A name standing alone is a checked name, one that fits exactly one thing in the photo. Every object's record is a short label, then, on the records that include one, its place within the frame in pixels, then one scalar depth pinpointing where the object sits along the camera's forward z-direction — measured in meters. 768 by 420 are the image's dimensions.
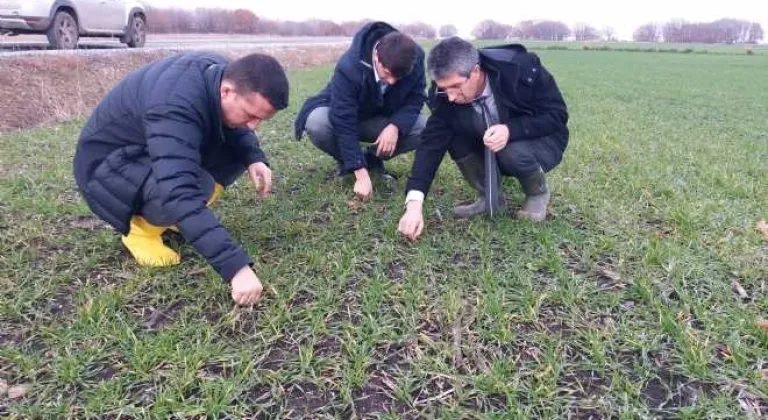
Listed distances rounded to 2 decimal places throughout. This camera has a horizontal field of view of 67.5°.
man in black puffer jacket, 2.22
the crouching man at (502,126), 3.11
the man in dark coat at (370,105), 3.59
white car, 8.91
